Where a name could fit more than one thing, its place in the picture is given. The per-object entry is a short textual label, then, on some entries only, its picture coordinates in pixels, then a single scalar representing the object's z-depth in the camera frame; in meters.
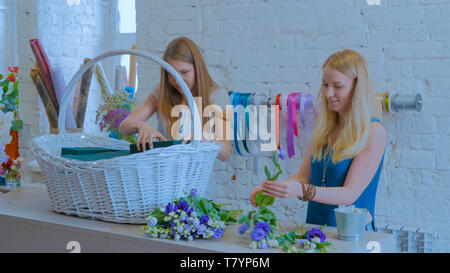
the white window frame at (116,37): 3.68
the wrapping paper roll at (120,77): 3.62
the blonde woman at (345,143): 1.69
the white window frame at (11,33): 3.65
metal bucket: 1.36
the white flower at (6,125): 3.55
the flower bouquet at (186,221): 1.39
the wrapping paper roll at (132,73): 3.51
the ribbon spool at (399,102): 2.08
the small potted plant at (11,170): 2.34
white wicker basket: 1.51
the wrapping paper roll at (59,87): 3.09
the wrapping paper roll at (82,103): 3.15
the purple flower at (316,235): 1.31
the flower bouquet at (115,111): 2.63
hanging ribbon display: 2.37
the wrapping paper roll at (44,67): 3.05
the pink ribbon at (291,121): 2.37
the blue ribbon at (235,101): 2.48
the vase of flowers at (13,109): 2.79
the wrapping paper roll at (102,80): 3.22
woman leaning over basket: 2.12
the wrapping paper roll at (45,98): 3.14
